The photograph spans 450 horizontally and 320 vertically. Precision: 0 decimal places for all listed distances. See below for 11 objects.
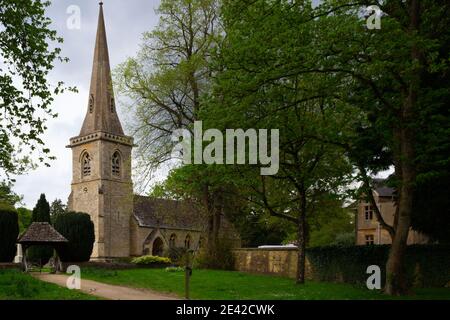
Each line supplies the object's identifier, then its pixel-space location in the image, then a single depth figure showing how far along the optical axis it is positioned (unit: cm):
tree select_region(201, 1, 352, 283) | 1571
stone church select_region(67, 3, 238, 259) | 5772
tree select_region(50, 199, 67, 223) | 8928
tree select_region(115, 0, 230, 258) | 3262
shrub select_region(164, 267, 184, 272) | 3256
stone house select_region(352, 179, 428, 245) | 4175
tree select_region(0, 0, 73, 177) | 1655
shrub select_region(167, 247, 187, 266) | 4881
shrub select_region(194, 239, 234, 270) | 3309
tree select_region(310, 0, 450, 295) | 1523
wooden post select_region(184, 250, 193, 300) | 1513
